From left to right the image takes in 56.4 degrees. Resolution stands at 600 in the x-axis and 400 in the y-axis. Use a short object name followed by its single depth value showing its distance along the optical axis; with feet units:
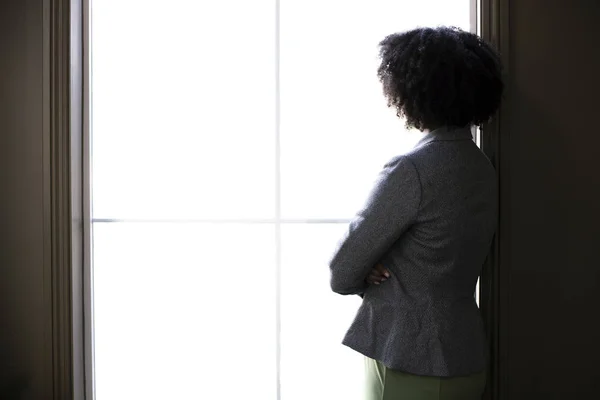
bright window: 5.47
